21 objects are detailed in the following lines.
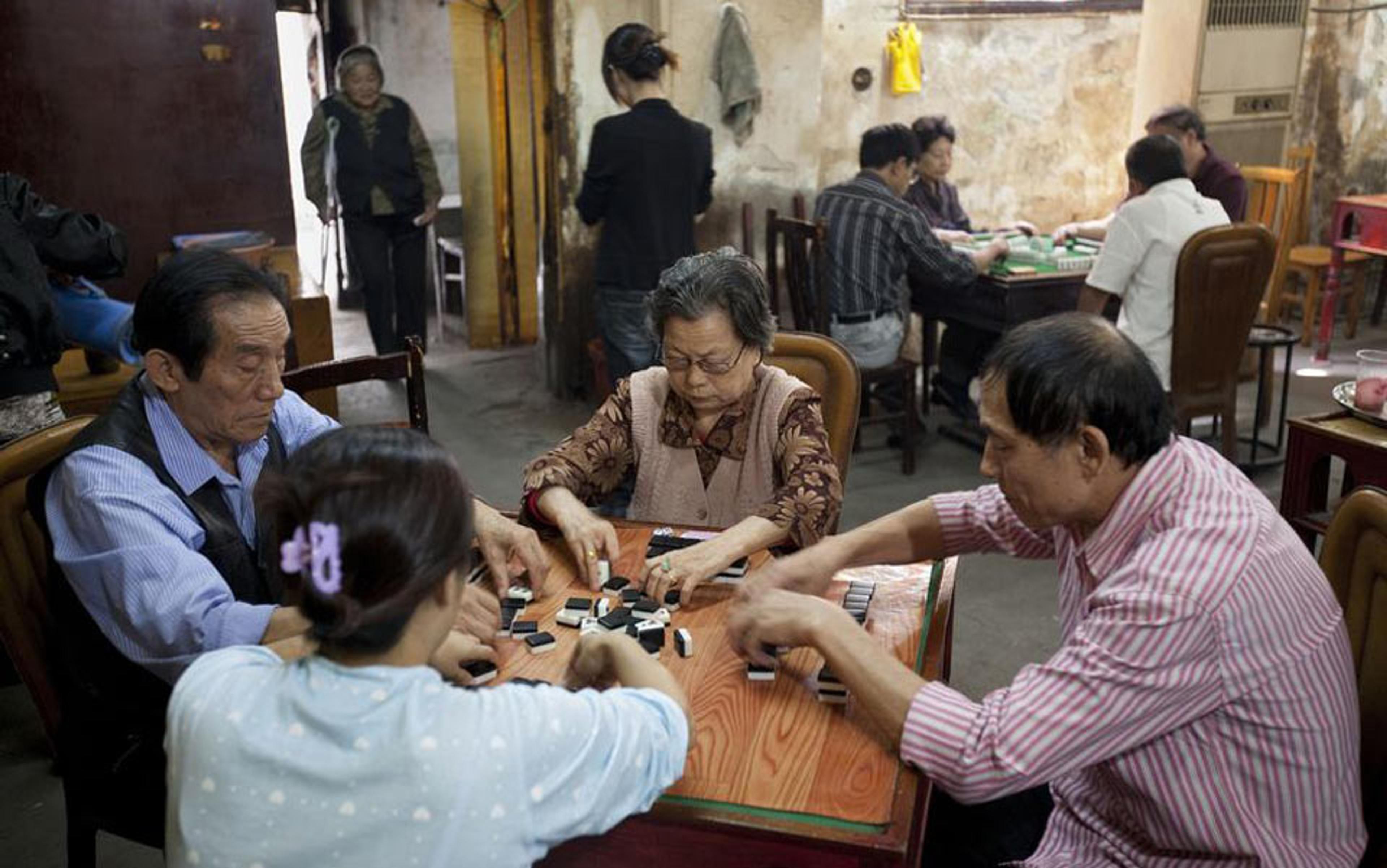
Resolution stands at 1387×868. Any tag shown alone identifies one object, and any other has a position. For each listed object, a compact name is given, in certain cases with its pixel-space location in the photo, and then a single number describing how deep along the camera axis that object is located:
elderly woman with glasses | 2.39
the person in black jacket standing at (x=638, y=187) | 4.76
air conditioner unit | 6.97
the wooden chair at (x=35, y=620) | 2.10
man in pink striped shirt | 1.54
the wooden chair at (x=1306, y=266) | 6.85
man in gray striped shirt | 5.06
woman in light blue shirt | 1.21
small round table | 4.93
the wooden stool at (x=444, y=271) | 7.48
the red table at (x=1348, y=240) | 6.31
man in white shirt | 4.52
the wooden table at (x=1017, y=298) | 5.17
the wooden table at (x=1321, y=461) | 3.18
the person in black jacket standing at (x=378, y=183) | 6.09
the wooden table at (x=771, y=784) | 1.50
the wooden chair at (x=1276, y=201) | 6.60
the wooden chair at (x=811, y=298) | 5.04
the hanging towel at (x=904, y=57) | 6.39
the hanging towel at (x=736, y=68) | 5.69
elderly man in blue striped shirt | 1.85
